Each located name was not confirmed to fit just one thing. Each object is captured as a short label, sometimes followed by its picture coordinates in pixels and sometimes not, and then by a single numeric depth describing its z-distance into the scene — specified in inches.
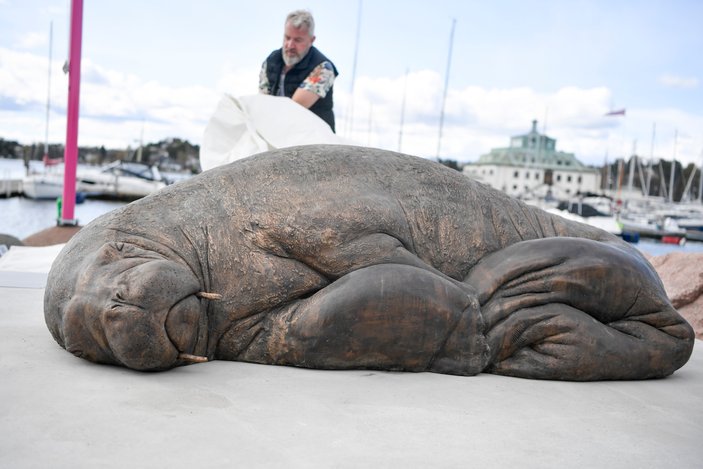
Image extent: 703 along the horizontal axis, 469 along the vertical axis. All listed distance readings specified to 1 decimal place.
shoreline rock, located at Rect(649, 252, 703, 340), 256.4
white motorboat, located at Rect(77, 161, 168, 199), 1948.8
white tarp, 255.1
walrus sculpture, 131.4
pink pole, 383.3
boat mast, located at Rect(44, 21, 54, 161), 1009.2
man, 246.1
